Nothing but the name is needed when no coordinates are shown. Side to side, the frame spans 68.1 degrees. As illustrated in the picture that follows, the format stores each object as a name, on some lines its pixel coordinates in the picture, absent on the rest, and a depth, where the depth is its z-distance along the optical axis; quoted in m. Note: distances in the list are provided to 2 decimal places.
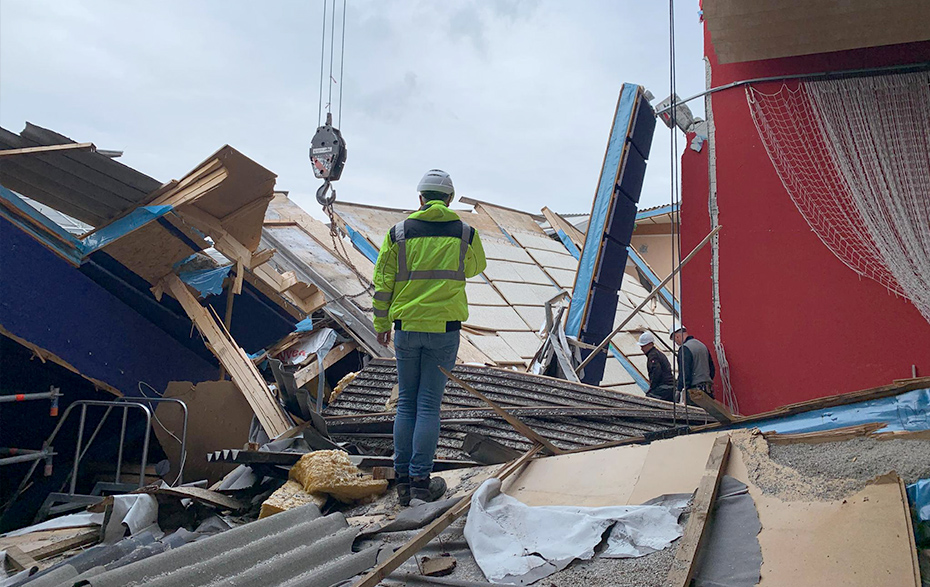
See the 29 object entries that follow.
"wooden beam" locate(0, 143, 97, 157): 4.46
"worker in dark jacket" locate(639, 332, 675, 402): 6.70
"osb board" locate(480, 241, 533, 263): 10.29
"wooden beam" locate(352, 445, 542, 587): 2.17
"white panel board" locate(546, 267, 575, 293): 10.69
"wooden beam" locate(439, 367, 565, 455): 3.32
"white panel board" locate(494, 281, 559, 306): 9.42
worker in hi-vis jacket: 3.29
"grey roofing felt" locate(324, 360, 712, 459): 4.07
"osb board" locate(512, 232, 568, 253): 11.42
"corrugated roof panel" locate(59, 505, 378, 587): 2.30
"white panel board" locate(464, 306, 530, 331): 8.37
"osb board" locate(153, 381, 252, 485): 5.23
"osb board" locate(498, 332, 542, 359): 8.16
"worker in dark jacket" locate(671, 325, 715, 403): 5.87
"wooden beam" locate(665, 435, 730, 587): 2.01
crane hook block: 6.48
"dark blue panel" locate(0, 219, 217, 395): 4.80
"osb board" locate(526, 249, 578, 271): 11.09
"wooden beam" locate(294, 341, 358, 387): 6.72
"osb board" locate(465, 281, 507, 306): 8.83
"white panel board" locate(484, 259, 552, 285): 9.77
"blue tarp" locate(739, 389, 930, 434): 2.76
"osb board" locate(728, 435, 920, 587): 1.89
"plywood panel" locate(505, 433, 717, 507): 2.69
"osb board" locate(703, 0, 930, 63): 4.55
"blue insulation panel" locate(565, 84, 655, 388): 7.15
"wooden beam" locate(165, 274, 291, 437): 5.05
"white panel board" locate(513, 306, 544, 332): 9.04
